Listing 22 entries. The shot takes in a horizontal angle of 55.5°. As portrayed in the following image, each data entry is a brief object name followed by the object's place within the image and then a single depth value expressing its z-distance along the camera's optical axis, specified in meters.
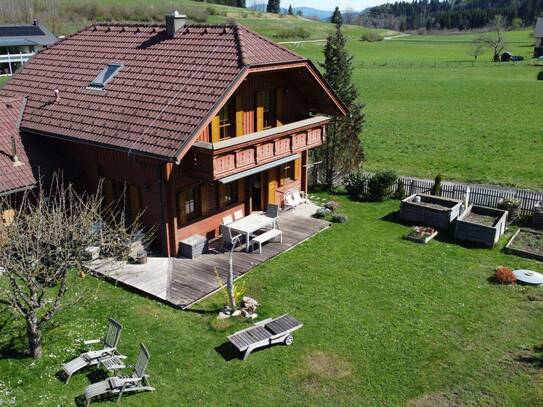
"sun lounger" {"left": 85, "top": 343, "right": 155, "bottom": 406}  11.38
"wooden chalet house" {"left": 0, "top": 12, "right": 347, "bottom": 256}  17.36
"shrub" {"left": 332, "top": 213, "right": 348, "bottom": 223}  22.20
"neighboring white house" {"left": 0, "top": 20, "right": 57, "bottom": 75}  72.44
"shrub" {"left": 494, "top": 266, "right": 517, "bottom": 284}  17.02
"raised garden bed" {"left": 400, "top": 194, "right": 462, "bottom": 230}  21.56
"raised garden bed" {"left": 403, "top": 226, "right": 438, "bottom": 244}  20.42
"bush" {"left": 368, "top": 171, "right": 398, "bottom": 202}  24.61
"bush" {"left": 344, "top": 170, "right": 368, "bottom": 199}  25.44
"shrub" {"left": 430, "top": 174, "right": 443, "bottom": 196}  23.75
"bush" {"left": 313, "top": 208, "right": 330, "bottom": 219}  22.70
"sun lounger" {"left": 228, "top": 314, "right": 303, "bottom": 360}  13.31
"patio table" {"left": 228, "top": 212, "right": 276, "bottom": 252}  19.19
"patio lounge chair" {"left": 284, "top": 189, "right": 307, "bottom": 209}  23.38
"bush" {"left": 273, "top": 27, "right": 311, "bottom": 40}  130.48
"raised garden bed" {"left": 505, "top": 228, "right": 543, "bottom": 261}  19.10
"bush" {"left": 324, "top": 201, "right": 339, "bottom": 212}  23.41
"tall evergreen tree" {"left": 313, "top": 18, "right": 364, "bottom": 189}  25.31
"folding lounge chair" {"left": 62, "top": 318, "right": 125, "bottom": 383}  12.23
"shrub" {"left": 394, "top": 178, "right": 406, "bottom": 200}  25.20
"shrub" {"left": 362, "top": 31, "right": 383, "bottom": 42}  148.38
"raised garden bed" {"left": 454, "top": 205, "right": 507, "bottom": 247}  19.88
